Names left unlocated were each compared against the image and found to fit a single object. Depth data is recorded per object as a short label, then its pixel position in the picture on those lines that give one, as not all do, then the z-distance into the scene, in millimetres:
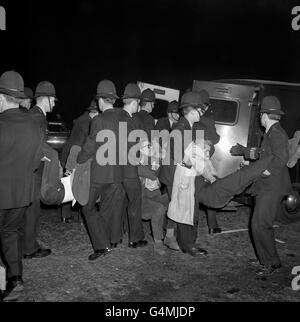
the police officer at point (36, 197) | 4789
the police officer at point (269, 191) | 4469
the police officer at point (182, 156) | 4832
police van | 6855
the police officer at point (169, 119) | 6777
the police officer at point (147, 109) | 6105
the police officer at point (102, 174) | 4727
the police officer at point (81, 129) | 6227
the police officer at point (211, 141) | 6000
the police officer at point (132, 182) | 5016
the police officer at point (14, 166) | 3582
